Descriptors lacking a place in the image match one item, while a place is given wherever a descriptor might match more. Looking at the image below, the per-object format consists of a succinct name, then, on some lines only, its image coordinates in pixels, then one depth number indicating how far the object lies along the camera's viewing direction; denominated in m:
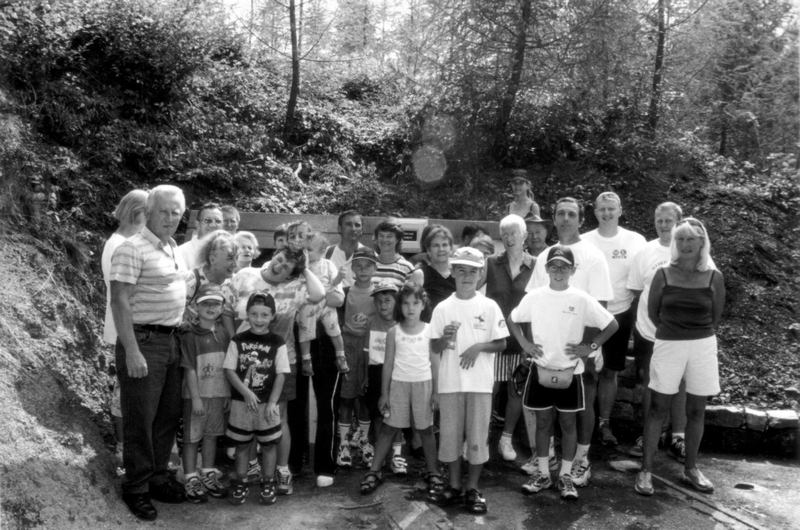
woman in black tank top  5.12
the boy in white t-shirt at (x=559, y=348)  4.99
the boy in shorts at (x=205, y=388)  4.80
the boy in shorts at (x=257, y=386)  4.75
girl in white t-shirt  5.06
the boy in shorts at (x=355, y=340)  5.50
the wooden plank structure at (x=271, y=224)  7.70
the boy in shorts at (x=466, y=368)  4.88
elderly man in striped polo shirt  4.21
